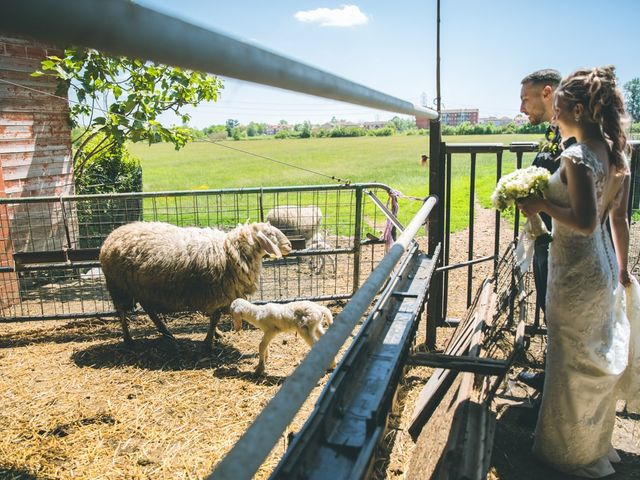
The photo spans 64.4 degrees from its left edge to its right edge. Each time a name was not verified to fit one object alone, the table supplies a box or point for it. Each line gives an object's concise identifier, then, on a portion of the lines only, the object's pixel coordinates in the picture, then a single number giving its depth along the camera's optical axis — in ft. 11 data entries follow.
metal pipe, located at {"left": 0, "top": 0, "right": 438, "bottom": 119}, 1.44
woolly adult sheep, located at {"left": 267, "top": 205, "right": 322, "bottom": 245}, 27.73
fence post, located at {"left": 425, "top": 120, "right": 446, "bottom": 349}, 13.96
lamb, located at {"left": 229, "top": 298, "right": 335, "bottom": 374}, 15.88
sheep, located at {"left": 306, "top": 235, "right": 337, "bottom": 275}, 25.36
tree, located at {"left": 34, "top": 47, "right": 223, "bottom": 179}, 24.89
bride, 8.57
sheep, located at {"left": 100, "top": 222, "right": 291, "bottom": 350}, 18.30
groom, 12.14
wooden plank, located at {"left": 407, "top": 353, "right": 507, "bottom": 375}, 6.98
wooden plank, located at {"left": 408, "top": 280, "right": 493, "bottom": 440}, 9.23
